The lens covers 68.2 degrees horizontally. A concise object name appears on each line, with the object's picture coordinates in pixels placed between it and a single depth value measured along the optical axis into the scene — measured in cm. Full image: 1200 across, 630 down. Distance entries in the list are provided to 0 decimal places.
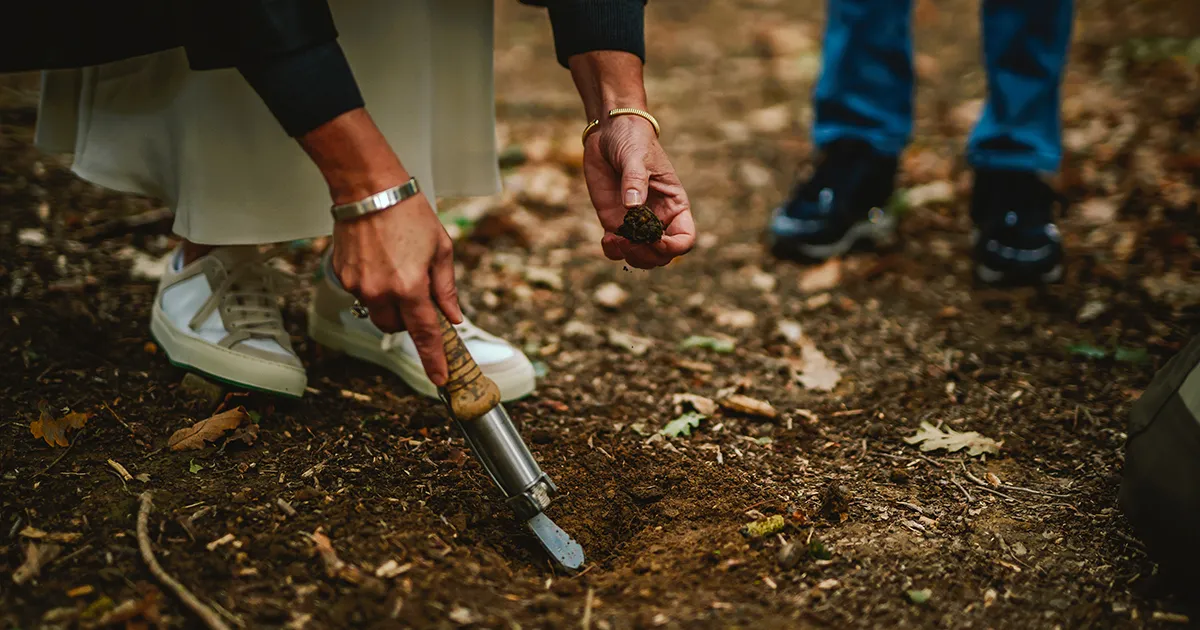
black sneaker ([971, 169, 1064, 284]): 270
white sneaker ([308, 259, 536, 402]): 210
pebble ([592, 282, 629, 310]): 274
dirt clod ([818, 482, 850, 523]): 175
